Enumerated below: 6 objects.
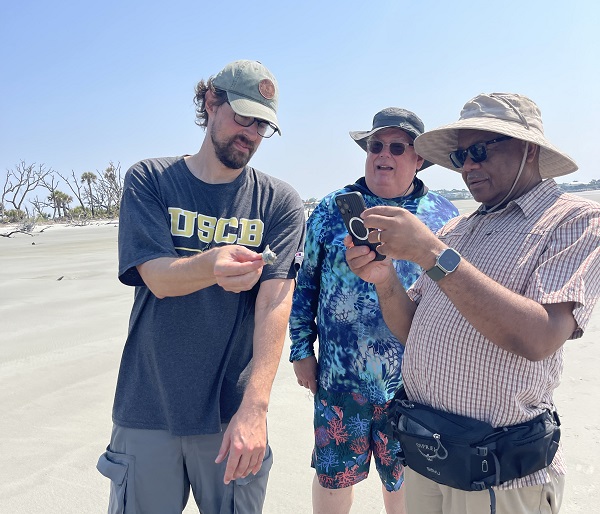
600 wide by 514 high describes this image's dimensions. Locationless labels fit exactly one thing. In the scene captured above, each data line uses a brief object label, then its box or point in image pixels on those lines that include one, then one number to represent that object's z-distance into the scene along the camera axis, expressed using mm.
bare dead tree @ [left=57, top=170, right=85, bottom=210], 64438
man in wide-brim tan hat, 1761
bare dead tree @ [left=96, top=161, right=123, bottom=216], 65562
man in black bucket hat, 2908
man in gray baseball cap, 2186
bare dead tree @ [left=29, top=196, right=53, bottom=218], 56388
